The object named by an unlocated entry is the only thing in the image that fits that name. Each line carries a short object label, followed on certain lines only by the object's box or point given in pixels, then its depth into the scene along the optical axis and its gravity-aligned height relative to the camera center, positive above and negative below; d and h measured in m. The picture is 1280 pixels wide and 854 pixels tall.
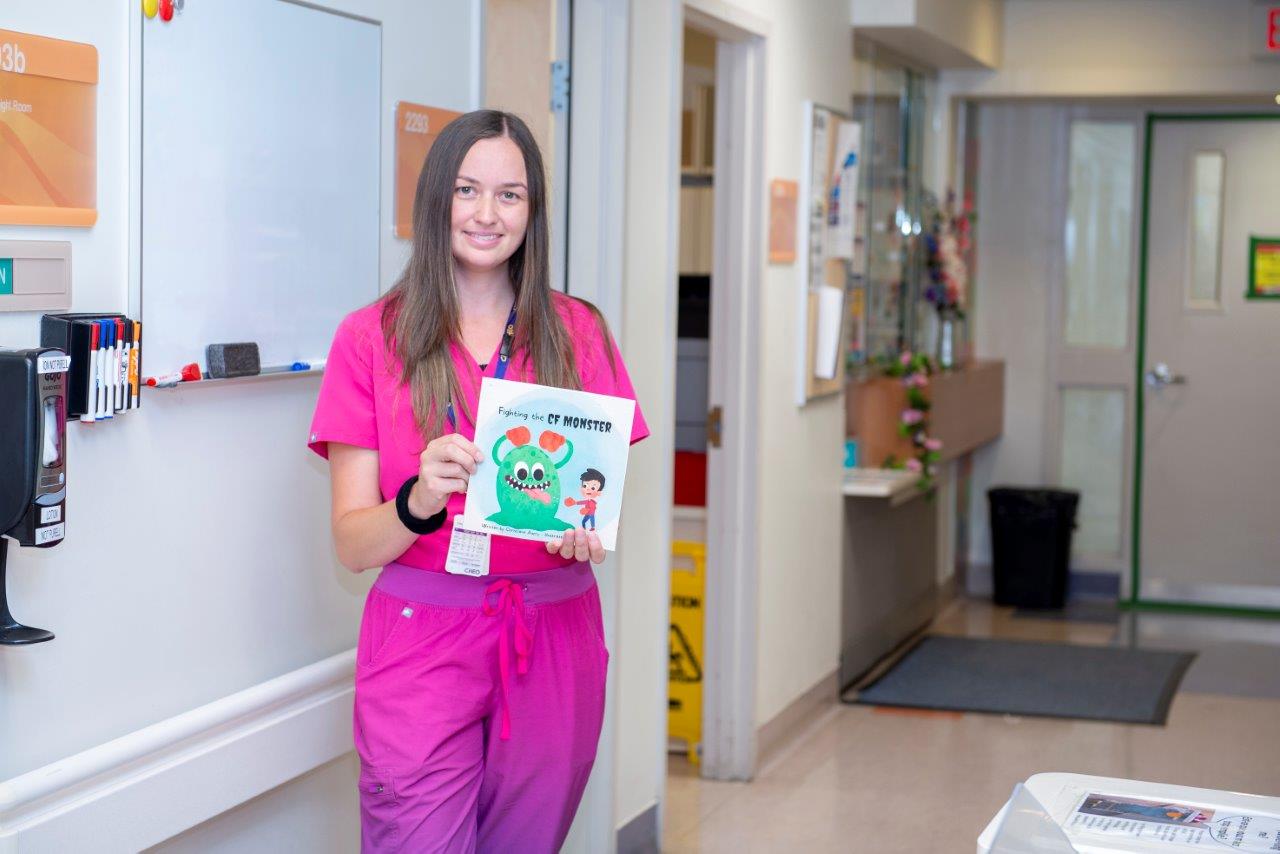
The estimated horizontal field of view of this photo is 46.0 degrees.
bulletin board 4.95 +0.26
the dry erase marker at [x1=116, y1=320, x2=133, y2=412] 2.01 -0.06
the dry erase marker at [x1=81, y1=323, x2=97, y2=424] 1.94 -0.10
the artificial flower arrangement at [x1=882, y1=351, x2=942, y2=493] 5.86 -0.36
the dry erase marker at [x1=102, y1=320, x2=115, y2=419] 1.97 -0.08
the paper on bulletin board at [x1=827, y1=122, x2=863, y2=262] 5.20 +0.44
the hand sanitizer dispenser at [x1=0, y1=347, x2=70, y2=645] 1.76 -0.17
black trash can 7.25 -1.05
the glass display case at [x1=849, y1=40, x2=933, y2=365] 5.81 +0.49
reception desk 5.64 -1.01
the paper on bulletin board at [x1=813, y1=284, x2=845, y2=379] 5.09 -0.04
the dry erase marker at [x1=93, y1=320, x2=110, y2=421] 1.95 -0.08
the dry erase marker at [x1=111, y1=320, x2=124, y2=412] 1.99 -0.09
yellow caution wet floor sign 4.74 -1.03
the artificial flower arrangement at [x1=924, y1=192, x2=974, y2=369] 6.62 +0.26
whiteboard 2.11 +0.20
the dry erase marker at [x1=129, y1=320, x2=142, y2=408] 2.03 -0.07
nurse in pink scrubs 2.09 -0.34
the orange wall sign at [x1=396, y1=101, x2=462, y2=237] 2.66 +0.29
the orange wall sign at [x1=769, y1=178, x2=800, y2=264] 4.67 +0.31
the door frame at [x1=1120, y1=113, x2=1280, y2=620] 7.34 -0.54
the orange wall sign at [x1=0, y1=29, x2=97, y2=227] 1.84 +0.22
